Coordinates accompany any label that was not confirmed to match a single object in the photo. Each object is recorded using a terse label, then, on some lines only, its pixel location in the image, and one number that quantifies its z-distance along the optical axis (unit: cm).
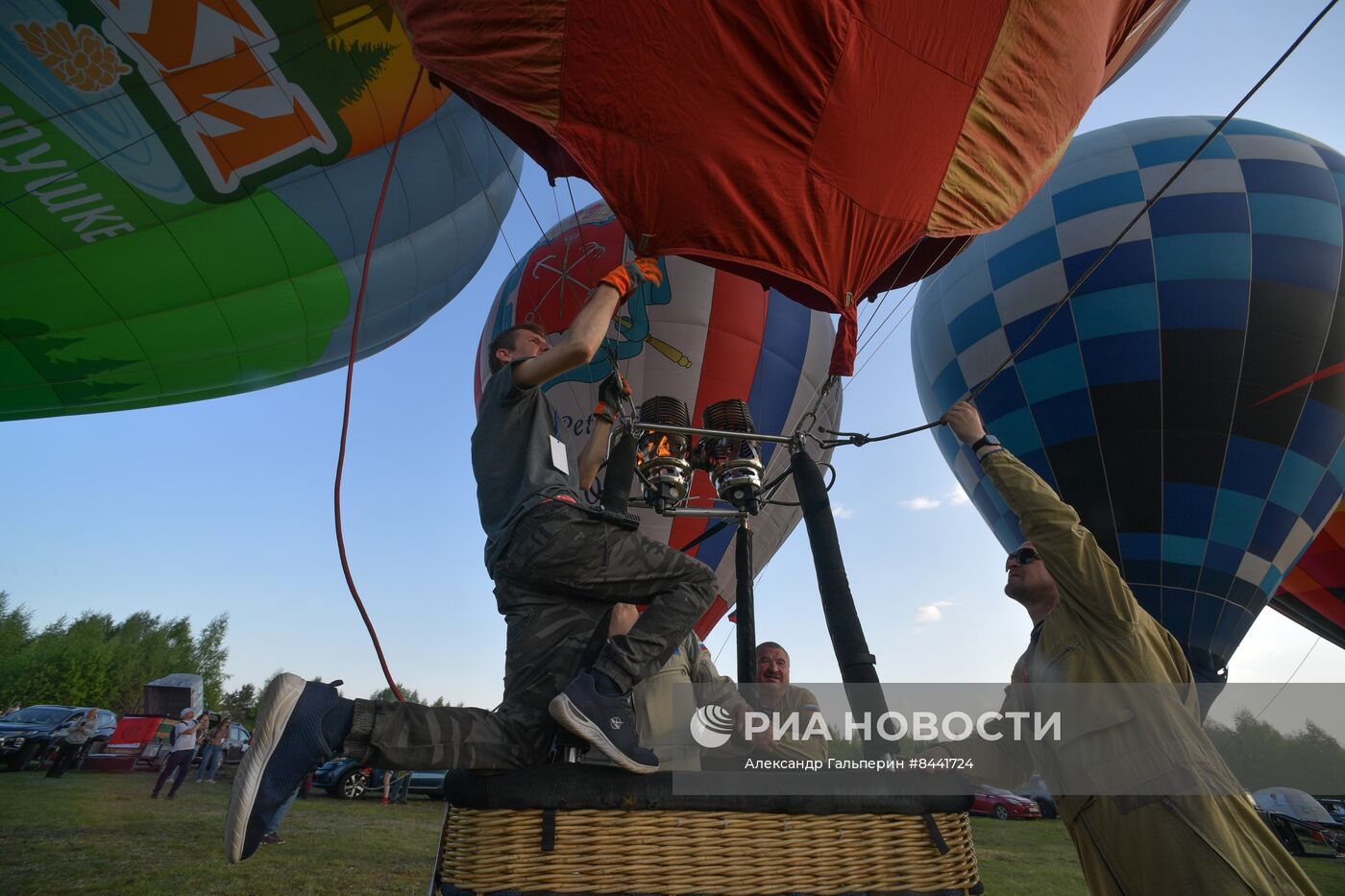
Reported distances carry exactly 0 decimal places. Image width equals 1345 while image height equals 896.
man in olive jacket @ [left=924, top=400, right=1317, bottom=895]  157
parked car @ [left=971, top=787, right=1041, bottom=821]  1463
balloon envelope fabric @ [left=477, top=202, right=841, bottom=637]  689
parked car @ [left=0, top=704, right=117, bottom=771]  1127
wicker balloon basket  120
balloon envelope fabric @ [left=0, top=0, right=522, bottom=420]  490
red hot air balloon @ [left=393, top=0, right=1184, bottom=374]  251
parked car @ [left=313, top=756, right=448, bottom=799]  1069
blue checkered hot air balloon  765
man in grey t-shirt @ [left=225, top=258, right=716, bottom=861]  126
